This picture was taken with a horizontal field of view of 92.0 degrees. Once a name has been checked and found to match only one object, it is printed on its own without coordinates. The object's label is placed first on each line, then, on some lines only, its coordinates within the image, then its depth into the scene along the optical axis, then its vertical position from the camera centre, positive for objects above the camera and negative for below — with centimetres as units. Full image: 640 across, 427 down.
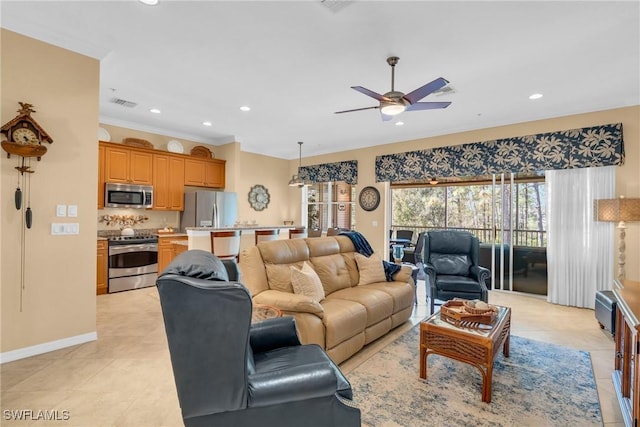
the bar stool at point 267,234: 521 -32
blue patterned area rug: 199 -130
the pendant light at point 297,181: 689 +78
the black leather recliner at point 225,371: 125 -67
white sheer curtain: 421 -32
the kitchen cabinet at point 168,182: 566 +64
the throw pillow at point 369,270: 360 -64
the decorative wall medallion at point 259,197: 738 +45
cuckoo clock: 257 +70
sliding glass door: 500 -35
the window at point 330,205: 739 +25
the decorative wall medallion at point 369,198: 650 +37
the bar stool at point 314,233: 715 -41
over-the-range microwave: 505 +35
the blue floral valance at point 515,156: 416 +95
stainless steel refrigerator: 593 +13
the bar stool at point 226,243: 445 -40
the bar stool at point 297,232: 607 -33
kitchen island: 441 -31
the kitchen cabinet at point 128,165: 506 +87
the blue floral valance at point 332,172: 684 +102
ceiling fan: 273 +108
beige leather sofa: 244 -77
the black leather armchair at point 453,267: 375 -68
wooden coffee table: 216 -95
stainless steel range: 485 -75
